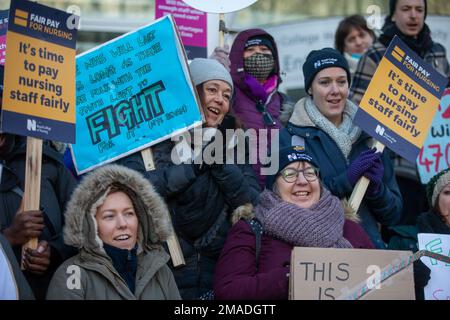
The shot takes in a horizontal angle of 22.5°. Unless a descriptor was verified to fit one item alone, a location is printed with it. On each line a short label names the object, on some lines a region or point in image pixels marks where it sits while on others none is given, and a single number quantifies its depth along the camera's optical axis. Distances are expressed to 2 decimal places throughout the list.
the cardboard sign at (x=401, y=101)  7.38
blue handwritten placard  7.21
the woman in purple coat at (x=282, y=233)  6.23
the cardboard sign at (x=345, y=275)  6.00
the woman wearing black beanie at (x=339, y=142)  7.18
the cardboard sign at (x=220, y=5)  7.81
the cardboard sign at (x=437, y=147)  8.50
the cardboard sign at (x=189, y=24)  8.98
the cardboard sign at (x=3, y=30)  7.79
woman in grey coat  5.98
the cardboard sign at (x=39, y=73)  6.38
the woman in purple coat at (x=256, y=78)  7.82
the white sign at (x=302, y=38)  11.45
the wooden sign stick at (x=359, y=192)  7.08
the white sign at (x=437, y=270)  6.66
